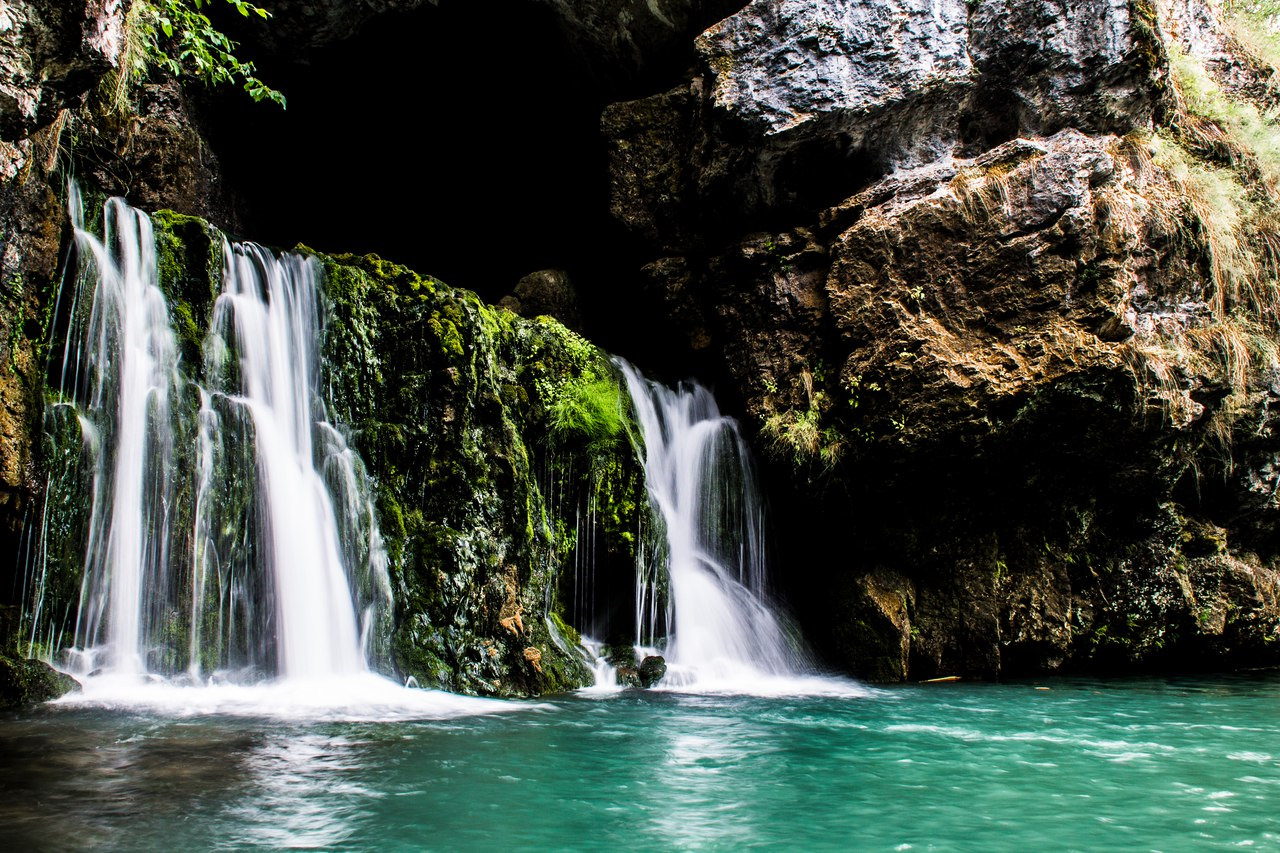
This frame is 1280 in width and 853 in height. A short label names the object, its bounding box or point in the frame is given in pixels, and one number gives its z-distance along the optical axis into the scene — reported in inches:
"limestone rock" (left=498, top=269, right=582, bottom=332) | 455.8
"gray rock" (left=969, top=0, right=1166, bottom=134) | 354.0
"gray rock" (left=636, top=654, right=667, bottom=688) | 301.6
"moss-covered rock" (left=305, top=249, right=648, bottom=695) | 271.9
